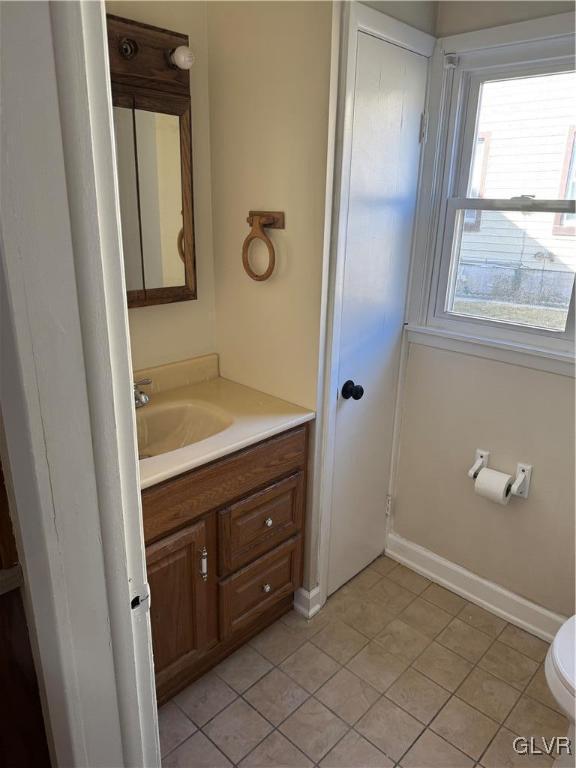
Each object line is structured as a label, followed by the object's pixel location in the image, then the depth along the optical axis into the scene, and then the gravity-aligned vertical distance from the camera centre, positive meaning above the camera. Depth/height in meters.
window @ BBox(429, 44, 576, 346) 1.70 +0.03
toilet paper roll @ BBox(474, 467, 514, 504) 1.93 -0.94
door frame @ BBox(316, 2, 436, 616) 1.51 +0.02
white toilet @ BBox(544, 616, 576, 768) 1.33 -1.11
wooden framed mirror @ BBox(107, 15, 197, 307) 1.59 +0.13
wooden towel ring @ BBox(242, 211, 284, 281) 1.73 -0.06
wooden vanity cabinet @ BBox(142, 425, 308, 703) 1.50 -1.03
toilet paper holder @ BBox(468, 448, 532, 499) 1.91 -0.91
